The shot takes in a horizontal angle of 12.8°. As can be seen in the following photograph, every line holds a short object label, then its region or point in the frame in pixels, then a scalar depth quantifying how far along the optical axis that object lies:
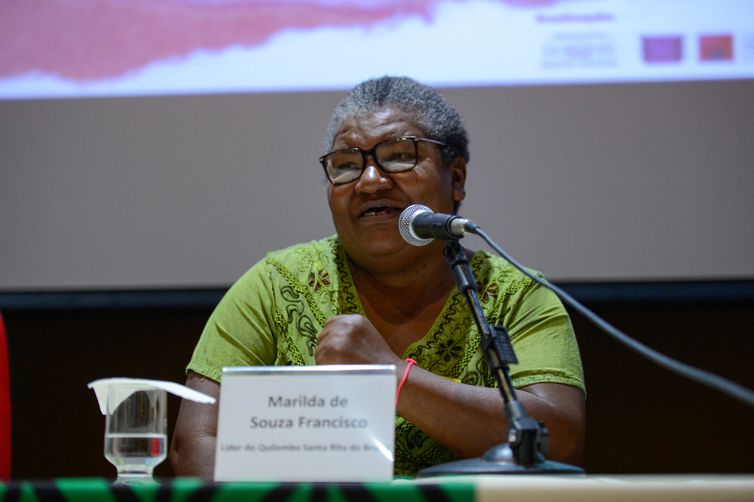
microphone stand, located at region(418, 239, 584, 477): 2.99
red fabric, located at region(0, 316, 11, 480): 3.34
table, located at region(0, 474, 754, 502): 2.86
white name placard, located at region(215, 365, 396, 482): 2.98
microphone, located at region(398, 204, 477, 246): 3.11
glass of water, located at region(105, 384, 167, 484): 3.06
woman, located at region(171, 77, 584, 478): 3.42
